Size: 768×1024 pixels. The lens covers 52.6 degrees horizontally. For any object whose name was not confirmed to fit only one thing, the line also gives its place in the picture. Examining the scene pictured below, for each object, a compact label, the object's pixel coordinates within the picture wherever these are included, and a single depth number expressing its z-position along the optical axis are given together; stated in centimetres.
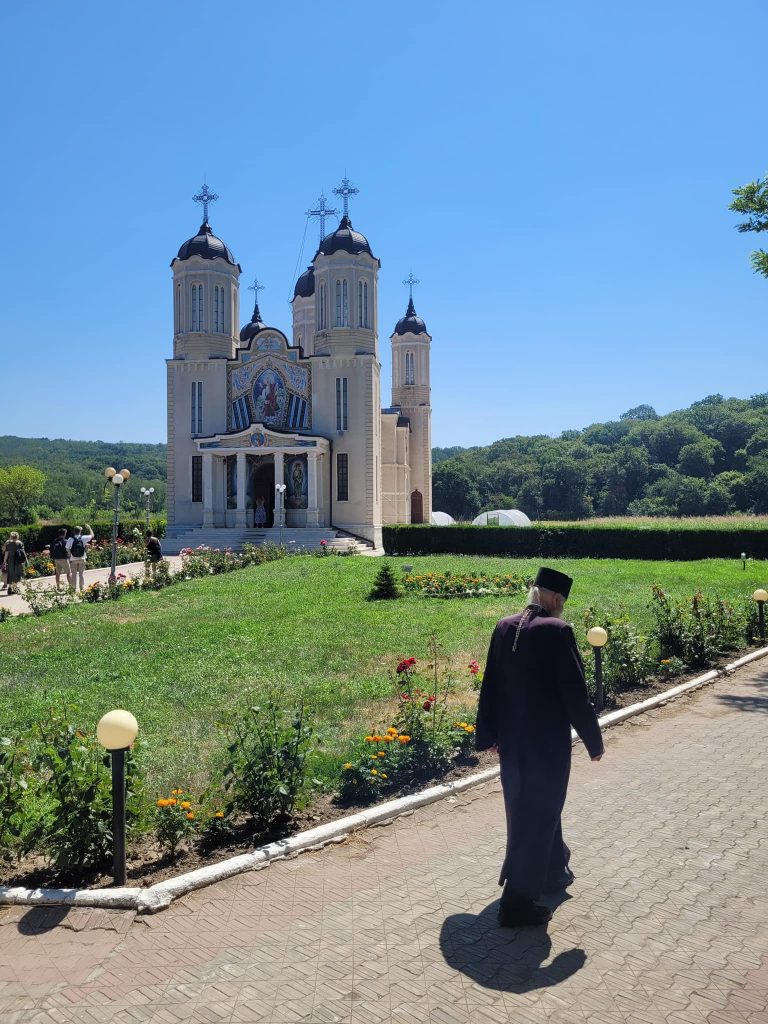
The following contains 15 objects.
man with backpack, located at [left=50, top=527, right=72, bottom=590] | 1847
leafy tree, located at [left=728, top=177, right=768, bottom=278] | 1273
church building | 3472
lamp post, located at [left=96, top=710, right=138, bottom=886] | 427
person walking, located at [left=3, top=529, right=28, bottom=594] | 1852
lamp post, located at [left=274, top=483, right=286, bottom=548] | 3288
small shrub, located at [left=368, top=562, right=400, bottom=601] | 1614
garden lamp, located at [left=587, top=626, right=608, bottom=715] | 740
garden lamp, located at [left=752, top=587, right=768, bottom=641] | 1139
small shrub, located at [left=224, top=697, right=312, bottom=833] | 508
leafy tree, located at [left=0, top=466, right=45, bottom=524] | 6681
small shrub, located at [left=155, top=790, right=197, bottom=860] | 468
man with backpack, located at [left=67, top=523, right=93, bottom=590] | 1861
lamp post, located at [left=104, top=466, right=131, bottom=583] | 1845
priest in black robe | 398
